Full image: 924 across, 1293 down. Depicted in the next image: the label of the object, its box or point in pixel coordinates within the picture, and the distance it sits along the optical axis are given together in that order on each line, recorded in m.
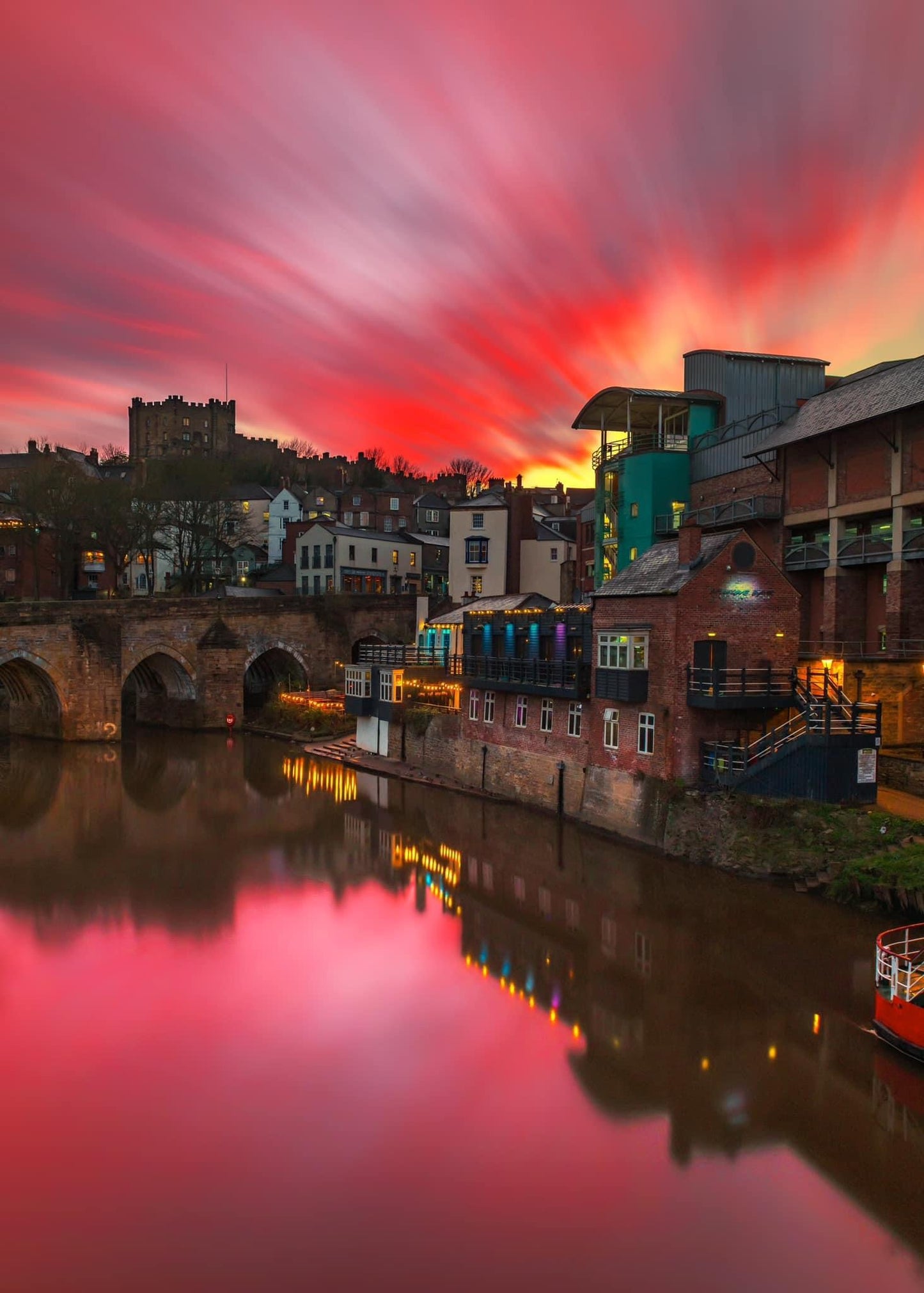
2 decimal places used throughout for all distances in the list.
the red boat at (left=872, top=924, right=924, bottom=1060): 13.89
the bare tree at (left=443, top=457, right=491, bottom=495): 139.21
